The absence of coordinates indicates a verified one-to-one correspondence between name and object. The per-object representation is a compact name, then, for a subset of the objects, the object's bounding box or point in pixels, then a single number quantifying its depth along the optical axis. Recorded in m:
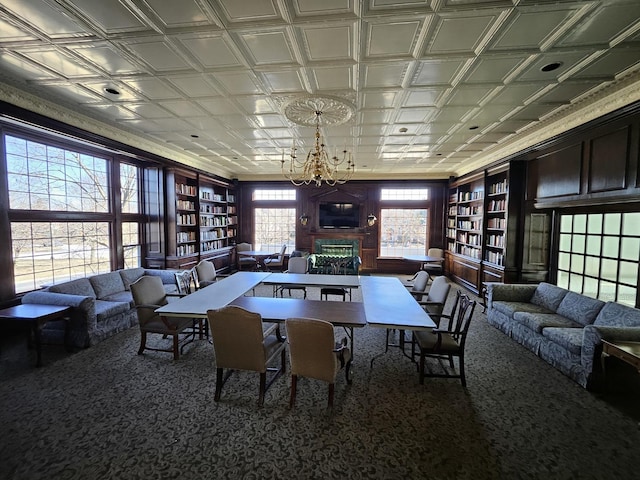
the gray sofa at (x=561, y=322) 2.70
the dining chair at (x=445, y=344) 2.77
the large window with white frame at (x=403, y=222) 8.74
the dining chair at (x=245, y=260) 8.52
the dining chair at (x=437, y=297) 3.39
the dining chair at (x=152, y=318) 3.24
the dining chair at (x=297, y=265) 5.45
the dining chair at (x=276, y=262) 7.73
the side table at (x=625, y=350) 2.20
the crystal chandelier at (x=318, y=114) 3.33
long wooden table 2.69
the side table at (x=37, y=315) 3.05
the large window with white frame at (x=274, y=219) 9.21
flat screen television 8.84
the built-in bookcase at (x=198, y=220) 6.11
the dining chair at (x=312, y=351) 2.23
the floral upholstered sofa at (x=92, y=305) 3.52
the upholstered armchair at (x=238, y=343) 2.35
